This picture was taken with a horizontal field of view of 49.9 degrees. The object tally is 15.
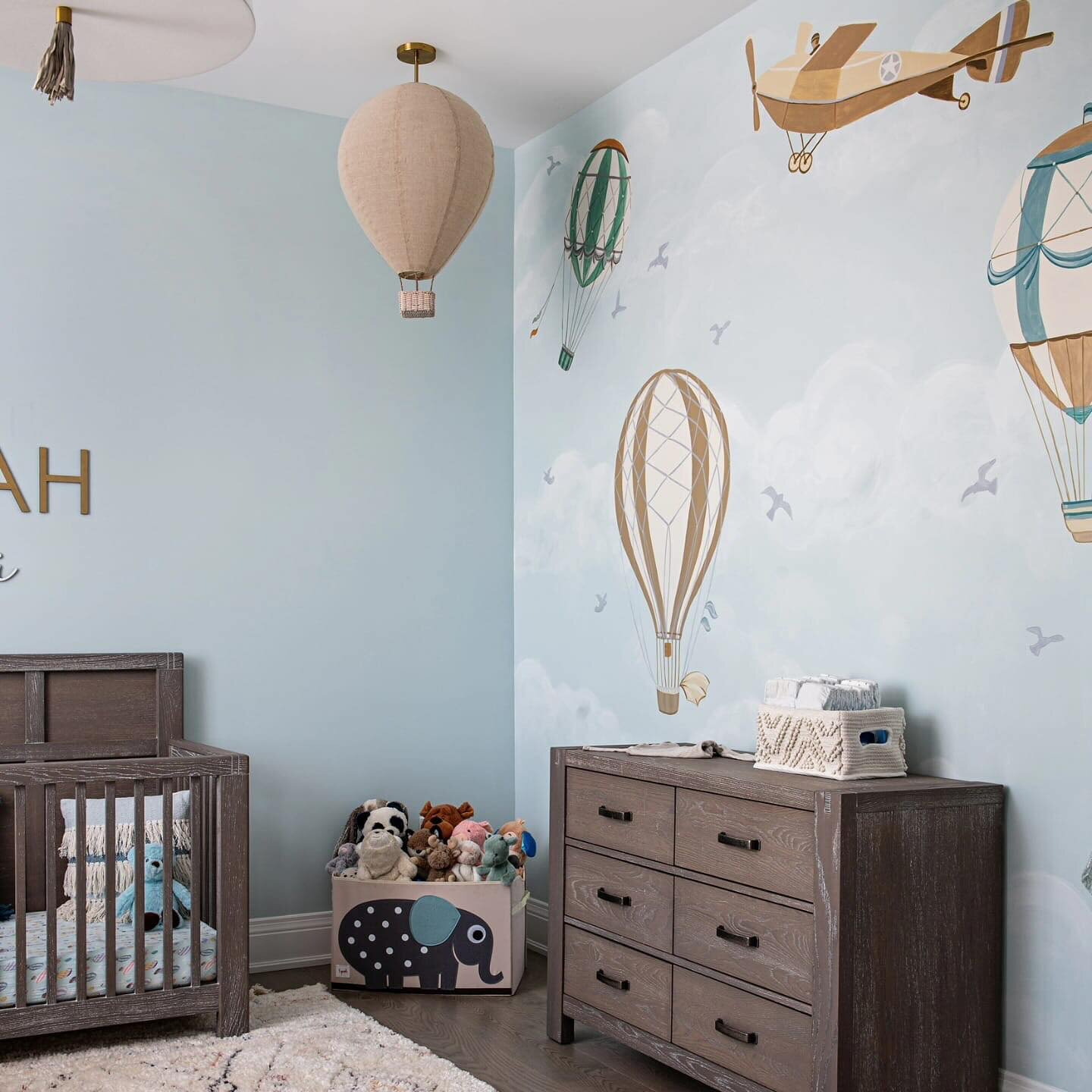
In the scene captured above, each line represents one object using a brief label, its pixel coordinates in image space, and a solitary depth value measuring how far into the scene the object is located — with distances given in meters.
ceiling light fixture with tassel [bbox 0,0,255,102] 1.94
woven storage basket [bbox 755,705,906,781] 2.19
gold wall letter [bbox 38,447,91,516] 3.09
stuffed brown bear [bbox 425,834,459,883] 3.08
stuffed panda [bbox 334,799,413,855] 3.24
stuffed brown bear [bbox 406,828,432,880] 3.15
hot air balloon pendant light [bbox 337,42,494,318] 2.86
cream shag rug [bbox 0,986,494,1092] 2.35
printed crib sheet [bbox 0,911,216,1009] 2.47
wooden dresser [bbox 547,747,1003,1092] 1.99
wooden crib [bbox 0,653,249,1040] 2.47
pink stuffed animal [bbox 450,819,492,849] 3.16
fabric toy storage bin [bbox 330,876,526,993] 3.04
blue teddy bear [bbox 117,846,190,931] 2.67
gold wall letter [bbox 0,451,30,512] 3.04
